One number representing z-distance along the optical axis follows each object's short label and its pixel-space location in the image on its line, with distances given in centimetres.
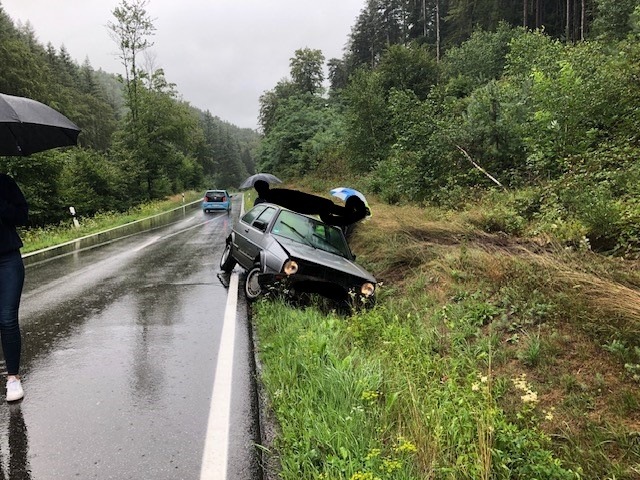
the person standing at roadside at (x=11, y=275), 353
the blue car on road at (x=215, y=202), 2969
